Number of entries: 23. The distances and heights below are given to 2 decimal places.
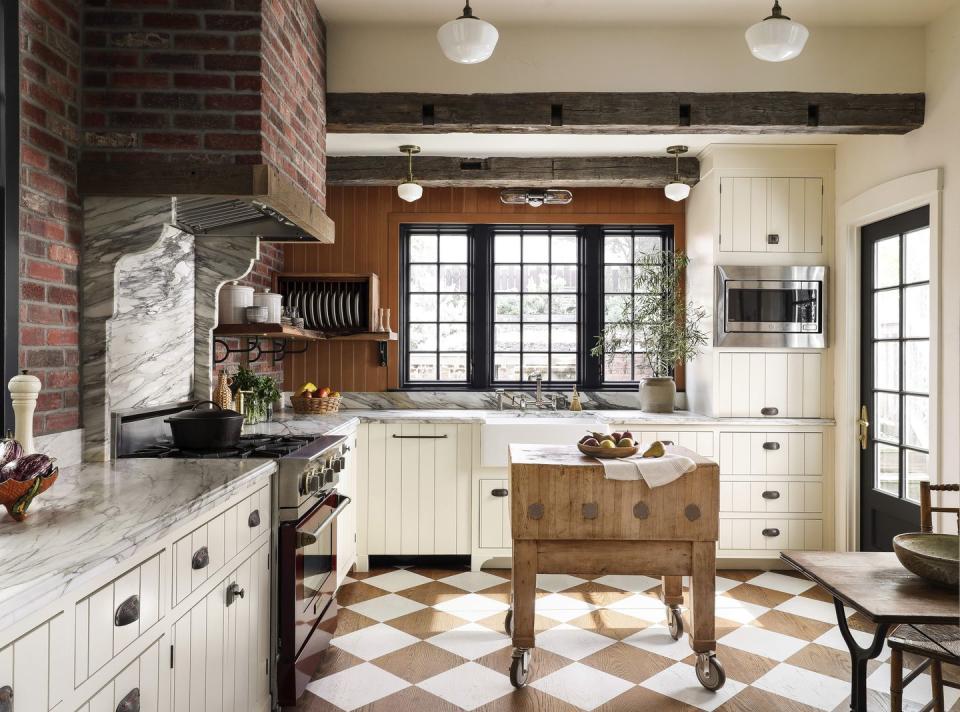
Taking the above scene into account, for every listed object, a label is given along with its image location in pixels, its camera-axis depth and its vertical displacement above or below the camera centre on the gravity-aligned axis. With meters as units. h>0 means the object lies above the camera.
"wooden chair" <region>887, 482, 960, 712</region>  2.08 -0.89
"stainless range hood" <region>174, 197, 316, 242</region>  2.83 +0.59
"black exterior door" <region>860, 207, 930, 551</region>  3.84 -0.12
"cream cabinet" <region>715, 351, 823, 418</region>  4.76 -0.21
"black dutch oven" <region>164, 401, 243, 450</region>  2.79 -0.30
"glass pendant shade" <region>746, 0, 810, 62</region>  2.79 +1.25
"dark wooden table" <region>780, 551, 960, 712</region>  1.72 -0.63
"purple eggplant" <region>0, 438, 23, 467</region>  1.70 -0.24
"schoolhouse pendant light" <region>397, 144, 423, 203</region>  4.72 +1.09
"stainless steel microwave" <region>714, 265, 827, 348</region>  4.70 +0.31
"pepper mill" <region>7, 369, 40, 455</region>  1.94 -0.14
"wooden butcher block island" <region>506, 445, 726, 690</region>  2.87 -0.71
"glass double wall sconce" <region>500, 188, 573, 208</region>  5.17 +1.14
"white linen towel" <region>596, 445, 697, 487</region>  2.83 -0.46
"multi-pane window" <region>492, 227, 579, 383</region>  5.49 +0.36
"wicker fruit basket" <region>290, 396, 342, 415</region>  4.71 -0.34
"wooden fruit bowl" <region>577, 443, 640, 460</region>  2.99 -0.41
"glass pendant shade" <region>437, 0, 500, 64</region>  2.76 +1.23
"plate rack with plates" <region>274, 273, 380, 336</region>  5.09 +0.37
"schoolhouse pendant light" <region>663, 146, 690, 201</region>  4.64 +1.08
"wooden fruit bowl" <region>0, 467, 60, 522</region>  1.60 -0.32
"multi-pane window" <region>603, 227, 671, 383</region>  5.46 +0.66
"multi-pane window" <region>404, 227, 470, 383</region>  5.45 +0.39
